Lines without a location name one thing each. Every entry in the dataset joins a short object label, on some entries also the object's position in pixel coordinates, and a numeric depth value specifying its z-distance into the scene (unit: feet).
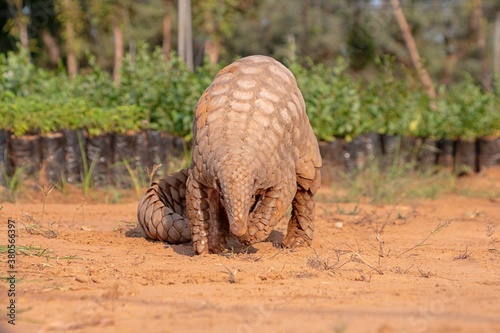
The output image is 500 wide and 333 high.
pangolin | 16.28
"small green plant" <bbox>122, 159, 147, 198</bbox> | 30.89
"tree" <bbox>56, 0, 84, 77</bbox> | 93.50
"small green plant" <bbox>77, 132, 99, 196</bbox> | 31.07
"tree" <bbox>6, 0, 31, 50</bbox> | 92.27
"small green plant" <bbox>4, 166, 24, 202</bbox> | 28.53
